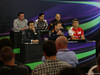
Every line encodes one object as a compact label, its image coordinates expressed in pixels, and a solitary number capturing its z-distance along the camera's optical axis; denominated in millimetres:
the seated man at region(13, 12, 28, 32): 11576
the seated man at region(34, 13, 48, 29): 11832
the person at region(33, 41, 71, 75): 3580
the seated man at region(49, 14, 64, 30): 11709
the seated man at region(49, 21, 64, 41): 9108
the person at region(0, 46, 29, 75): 3631
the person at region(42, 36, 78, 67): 4885
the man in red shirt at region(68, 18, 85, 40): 10369
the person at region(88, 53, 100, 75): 3186
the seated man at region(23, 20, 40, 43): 9492
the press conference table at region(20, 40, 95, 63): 8693
